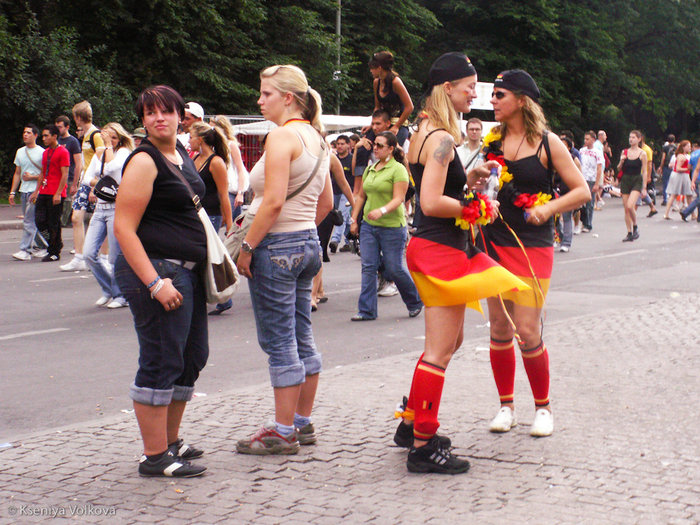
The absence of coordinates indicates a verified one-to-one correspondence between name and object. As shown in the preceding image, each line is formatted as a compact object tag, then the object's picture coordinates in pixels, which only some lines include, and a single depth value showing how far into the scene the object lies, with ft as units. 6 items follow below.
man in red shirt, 46.96
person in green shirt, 30.89
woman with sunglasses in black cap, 17.12
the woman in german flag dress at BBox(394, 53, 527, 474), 15.23
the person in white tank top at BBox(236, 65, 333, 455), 15.56
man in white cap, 30.68
